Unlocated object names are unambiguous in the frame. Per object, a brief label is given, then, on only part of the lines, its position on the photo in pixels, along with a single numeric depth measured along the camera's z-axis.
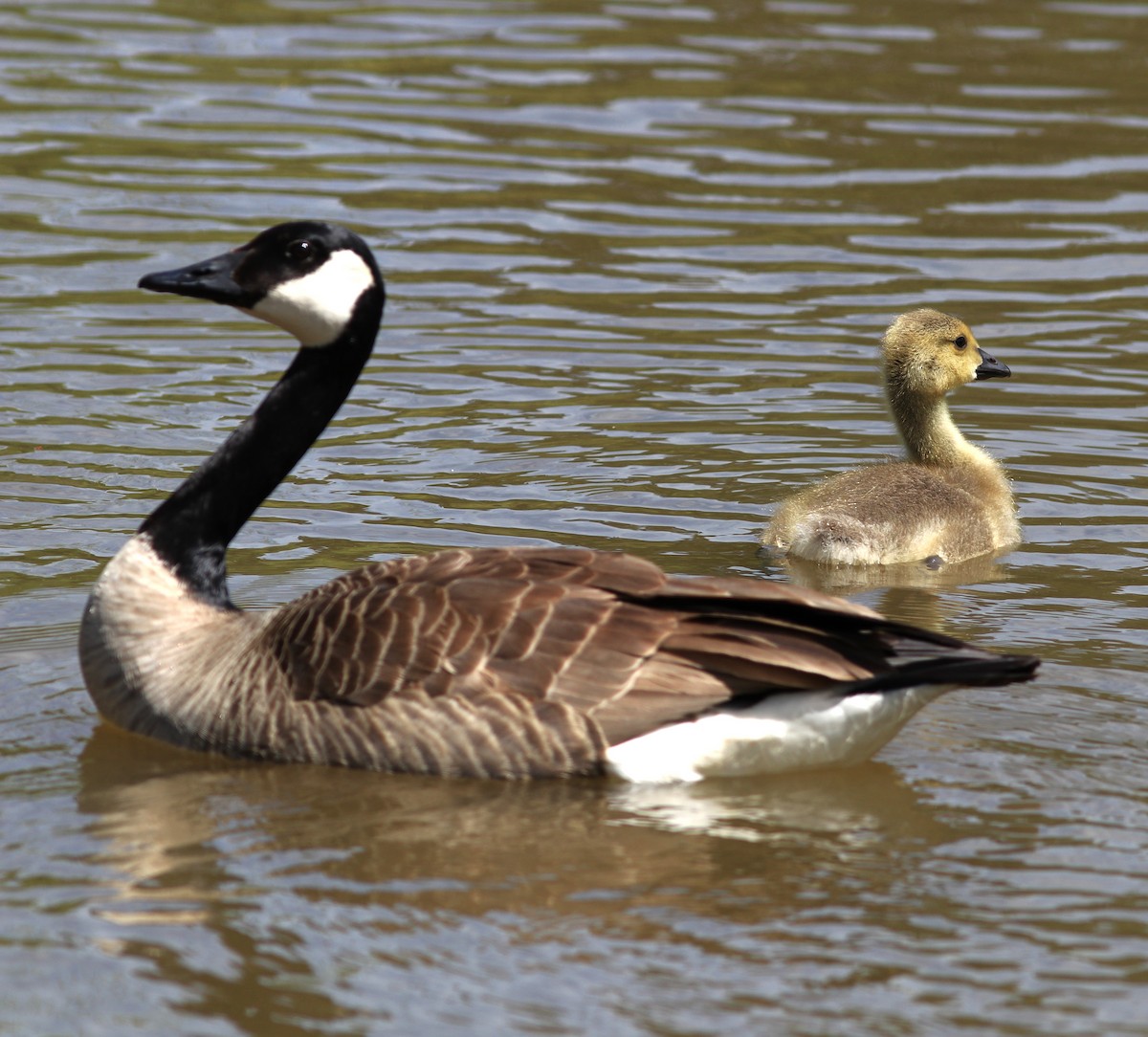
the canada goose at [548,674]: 13.20
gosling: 18.86
